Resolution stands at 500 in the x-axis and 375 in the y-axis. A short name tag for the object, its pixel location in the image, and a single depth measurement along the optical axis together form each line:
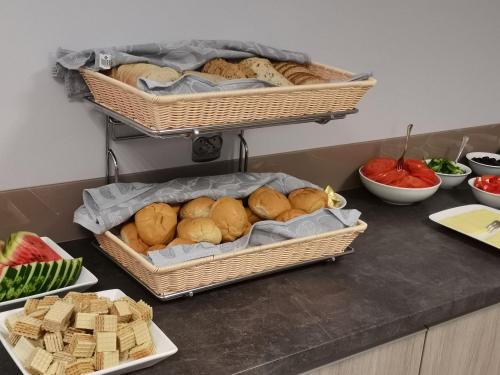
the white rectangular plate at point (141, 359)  0.97
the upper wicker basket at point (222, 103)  1.12
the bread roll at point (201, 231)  1.25
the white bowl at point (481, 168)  2.01
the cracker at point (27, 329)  0.99
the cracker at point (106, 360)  0.96
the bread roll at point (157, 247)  1.24
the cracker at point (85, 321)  1.00
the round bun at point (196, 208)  1.32
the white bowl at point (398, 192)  1.71
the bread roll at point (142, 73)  1.22
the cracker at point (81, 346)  0.97
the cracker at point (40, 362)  0.94
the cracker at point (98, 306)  1.04
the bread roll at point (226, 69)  1.33
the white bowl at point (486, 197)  1.77
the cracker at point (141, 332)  1.00
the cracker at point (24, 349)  0.97
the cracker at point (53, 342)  0.97
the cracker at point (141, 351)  0.99
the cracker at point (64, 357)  0.96
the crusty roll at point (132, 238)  1.25
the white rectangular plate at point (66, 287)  1.12
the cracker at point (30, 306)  1.04
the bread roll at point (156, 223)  1.25
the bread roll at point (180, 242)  1.24
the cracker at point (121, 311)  1.04
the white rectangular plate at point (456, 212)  1.62
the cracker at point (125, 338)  1.00
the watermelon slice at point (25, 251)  1.18
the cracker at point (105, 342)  0.97
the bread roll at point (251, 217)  1.37
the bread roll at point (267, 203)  1.35
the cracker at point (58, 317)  0.99
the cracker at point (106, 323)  1.00
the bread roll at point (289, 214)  1.33
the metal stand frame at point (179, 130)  1.15
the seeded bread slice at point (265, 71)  1.34
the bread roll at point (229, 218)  1.29
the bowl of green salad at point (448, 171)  1.89
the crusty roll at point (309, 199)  1.38
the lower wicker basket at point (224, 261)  1.17
